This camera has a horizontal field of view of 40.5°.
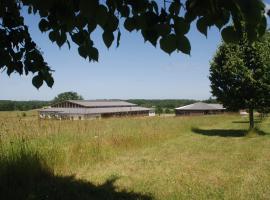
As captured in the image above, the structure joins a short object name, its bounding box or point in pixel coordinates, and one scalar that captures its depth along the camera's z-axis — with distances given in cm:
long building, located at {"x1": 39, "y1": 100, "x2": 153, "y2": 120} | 7019
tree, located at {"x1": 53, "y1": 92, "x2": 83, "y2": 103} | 16200
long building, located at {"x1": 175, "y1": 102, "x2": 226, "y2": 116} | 8819
